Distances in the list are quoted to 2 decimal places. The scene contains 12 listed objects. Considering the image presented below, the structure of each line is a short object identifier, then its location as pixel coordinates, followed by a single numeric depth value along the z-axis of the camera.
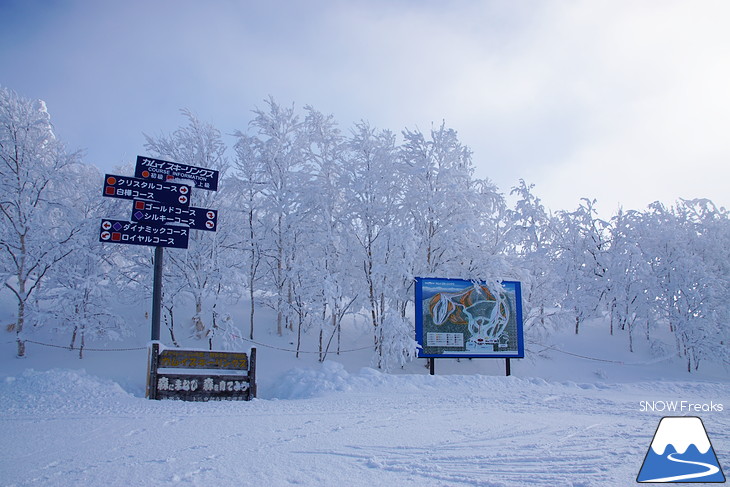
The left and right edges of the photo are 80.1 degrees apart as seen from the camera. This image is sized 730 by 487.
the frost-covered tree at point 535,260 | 19.19
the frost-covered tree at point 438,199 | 17.29
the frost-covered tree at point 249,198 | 18.55
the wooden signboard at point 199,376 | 10.25
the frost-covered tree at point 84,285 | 15.50
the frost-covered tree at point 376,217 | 16.19
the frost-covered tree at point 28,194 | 16.02
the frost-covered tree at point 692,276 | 20.38
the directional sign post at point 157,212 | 11.69
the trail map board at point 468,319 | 15.30
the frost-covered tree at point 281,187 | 18.36
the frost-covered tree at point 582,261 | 23.78
